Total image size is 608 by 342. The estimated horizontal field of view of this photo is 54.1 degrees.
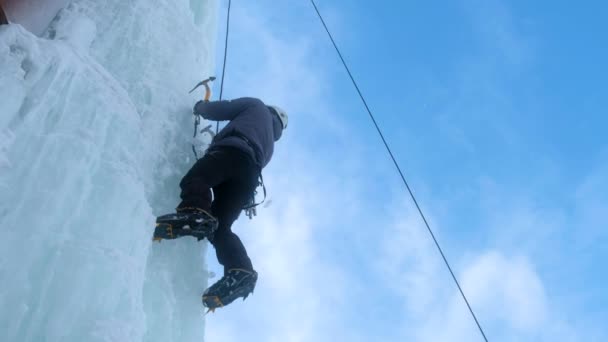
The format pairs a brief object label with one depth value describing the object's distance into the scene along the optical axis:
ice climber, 2.94
